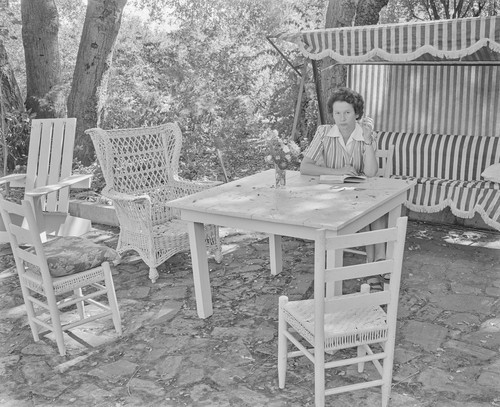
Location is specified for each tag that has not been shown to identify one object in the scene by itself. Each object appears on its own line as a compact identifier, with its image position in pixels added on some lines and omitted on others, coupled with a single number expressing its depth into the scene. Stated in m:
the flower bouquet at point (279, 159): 3.85
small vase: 4.02
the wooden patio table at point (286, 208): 3.28
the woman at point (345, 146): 4.29
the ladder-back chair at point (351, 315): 2.57
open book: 4.10
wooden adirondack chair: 4.92
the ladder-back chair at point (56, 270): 3.32
